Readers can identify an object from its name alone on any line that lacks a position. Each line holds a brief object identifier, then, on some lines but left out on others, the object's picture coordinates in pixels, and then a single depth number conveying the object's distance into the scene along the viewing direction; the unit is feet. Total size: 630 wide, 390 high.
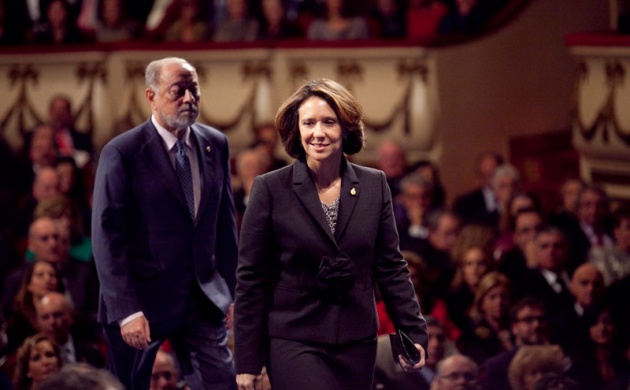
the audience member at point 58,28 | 68.95
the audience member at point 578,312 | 43.70
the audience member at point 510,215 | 52.37
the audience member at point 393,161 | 58.80
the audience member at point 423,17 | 65.21
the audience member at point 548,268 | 47.11
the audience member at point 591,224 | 52.16
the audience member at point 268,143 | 56.15
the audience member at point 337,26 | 64.64
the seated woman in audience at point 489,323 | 43.55
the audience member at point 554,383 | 40.11
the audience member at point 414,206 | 54.19
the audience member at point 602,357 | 42.27
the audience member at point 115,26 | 69.56
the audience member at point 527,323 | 42.83
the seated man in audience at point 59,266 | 47.29
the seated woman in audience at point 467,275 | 46.68
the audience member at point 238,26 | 66.85
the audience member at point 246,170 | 54.95
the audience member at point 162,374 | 39.86
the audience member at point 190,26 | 68.03
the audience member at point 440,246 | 48.49
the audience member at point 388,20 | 64.39
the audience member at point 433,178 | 56.95
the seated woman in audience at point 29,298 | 44.14
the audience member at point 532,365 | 40.60
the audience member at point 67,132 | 64.69
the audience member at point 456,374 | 40.50
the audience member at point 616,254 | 49.80
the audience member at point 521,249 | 48.32
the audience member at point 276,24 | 65.77
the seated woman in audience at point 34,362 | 39.91
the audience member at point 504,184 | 55.98
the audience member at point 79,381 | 17.81
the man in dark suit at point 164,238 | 30.37
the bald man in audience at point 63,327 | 42.27
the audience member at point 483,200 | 55.88
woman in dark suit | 26.37
